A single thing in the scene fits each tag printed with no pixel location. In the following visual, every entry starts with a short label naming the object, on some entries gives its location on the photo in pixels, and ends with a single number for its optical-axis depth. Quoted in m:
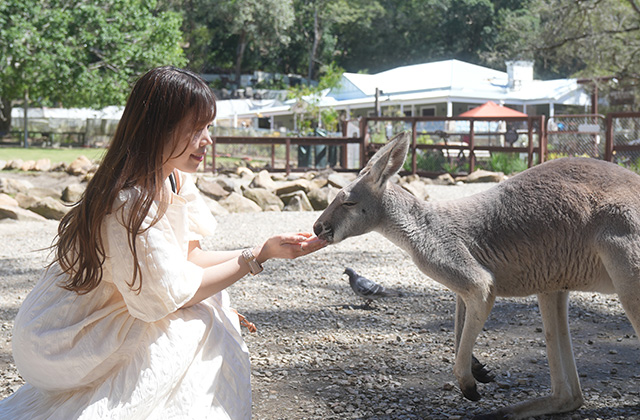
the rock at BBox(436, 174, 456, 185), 14.06
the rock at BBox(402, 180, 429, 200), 10.68
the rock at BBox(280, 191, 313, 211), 10.62
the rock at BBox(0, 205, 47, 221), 9.38
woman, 2.20
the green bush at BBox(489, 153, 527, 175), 14.82
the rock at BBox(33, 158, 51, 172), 15.88
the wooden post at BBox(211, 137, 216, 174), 16.05
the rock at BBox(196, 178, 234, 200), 11.27
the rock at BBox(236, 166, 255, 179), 15.01
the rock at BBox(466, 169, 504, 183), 13.93
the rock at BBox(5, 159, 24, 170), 16.35
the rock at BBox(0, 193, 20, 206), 9.70
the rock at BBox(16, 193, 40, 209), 9.99
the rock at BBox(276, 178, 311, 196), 11.32
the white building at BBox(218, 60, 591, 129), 28.29
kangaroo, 2.67
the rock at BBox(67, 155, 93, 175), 14.64
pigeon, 4.84
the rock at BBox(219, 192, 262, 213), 10.55
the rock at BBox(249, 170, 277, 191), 12.00
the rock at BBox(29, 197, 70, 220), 9.70
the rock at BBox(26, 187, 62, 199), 11.03
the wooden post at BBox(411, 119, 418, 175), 14.99
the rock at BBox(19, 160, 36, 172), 15.94
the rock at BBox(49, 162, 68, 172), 15.63
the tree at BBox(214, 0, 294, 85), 41.34
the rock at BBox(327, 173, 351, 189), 11.87
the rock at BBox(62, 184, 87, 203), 10.73
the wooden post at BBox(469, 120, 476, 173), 14.73
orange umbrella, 20.57
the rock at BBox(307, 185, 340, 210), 10.69
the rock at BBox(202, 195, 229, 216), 10.03
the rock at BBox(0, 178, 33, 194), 11.43
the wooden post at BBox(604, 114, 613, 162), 12.12
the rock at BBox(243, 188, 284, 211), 10.88
